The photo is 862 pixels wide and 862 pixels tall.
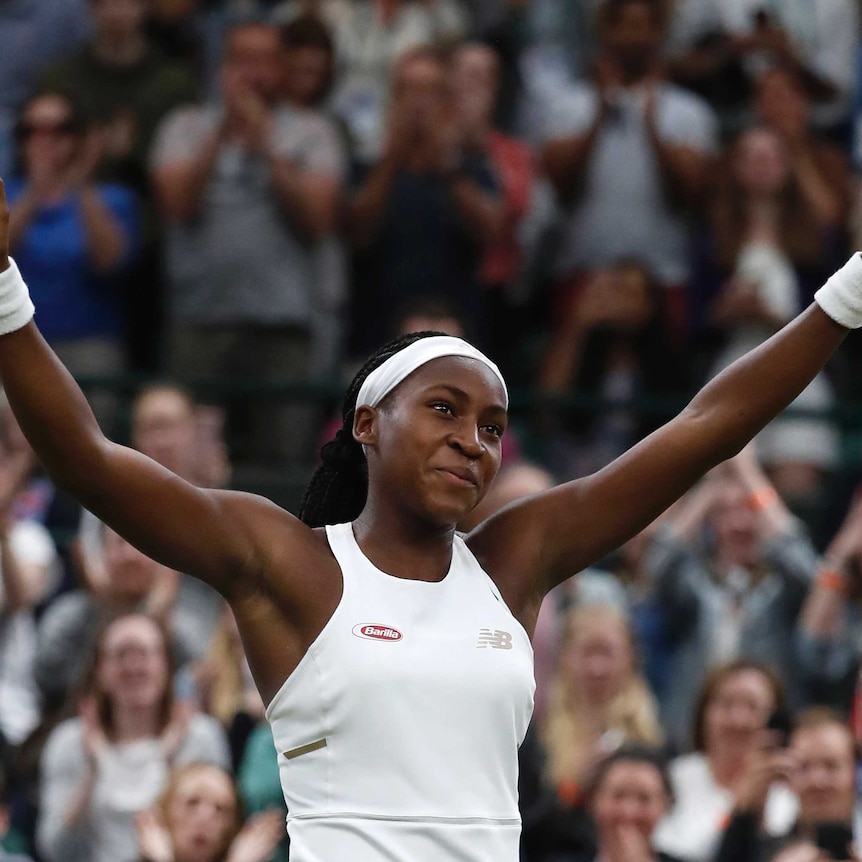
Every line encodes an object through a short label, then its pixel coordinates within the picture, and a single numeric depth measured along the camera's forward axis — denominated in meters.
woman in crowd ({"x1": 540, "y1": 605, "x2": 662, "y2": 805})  13.69
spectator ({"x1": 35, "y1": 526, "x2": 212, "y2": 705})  14.24
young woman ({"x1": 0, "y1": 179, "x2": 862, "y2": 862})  6.67
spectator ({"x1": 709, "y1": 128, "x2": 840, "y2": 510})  17.23
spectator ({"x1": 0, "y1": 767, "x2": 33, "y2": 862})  12.84
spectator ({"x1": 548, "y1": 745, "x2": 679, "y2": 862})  12.29
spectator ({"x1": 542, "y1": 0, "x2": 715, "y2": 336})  17.69
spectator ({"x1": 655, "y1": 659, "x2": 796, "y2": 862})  12.73
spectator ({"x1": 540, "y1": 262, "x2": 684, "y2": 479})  17.33
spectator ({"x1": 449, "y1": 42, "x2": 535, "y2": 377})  17.95
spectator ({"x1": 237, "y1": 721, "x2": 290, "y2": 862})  12.77
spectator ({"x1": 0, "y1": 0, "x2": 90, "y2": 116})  19.28
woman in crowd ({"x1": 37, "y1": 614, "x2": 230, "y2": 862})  13.01
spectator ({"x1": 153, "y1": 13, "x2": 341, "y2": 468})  17.08
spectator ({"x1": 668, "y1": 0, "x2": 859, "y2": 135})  19.16
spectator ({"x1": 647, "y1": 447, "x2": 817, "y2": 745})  14.51
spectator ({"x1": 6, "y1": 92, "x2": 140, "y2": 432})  17.17
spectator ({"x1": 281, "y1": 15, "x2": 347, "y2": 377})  17.50
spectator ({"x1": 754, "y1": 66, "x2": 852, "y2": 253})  17.78
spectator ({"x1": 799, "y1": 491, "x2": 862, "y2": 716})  14.24
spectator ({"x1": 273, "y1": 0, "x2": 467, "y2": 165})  18.64
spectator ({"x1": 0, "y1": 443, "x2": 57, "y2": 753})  14.27
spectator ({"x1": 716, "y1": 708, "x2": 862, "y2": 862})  12.16
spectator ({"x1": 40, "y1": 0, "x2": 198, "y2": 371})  18.16
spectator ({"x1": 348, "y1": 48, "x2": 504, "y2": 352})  17.33
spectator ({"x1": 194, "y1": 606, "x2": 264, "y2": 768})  13.95
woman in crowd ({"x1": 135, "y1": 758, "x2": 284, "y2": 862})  12.24
